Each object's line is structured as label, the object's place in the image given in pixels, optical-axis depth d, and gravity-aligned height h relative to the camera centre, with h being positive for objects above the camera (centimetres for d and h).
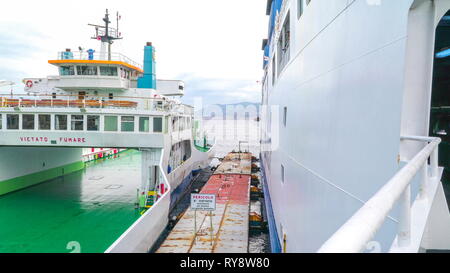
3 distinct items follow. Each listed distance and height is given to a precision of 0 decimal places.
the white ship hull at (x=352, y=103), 274 +26
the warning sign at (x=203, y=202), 1198 -316
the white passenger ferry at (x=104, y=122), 1638 -17
